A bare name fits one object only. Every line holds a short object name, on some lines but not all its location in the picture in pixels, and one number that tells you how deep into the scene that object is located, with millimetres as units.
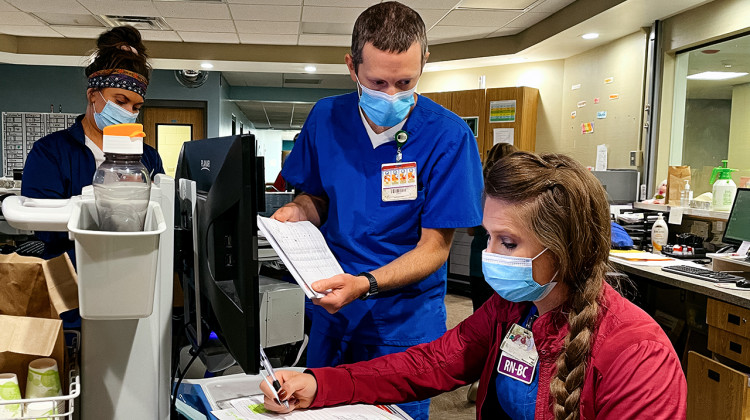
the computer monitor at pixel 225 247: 750
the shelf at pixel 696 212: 3562
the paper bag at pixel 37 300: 714
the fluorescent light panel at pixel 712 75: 4590
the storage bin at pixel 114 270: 616
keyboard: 2814
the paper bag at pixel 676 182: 4035
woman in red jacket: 930
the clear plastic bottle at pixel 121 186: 670
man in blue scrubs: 1341
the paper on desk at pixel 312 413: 987
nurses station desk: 2418
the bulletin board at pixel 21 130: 8273
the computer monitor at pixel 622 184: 4734
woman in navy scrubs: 1708
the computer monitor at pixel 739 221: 3170
